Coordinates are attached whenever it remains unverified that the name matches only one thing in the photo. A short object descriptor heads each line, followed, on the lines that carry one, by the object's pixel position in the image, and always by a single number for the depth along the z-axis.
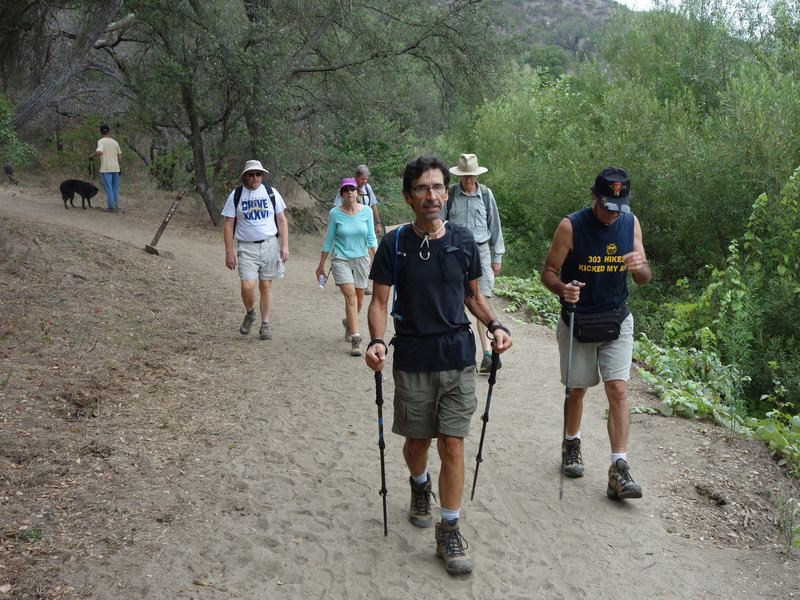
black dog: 16.88
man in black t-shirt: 3.89
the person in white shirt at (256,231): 8.27
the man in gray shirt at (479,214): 7.27
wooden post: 13.59
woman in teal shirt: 8.16
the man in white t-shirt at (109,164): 16.67
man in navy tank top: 4.58
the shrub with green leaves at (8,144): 9.71
